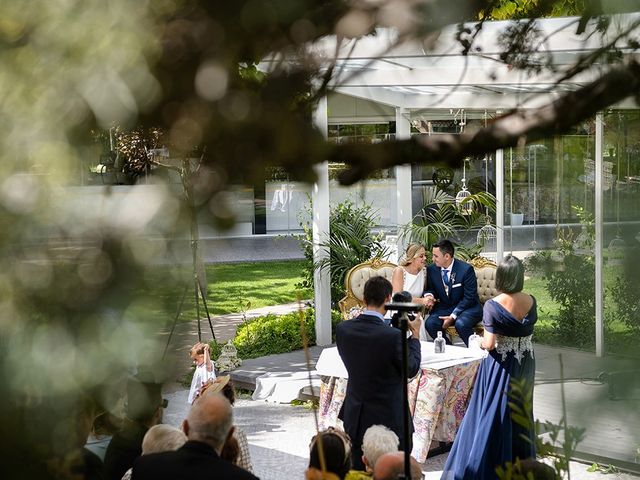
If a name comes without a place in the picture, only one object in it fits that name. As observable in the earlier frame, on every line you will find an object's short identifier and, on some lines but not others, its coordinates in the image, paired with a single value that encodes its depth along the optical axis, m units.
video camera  3.95
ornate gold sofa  10.19
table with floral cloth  6.69
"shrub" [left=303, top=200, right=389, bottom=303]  10.97
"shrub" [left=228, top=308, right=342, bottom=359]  10.30
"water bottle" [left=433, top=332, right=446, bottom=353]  6.96
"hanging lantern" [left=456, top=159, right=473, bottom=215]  11.67
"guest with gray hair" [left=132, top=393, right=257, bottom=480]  3.04
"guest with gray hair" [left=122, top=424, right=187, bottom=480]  3.11
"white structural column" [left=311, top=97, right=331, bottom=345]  10.51
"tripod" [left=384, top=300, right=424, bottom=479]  3.33
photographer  5.08
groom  8.98
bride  8.88
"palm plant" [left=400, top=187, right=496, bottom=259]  11.14
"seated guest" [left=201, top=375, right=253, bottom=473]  3.81
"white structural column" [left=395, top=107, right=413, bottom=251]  11.17
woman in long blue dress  5.59
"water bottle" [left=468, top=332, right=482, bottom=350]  7.10
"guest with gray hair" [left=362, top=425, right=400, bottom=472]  4.16
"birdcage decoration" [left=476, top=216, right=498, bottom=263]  11.30
